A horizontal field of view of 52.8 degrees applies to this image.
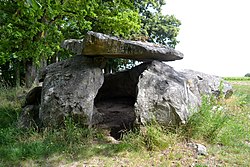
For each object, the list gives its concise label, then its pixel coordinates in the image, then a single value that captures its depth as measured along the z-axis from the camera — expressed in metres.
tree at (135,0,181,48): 16.69
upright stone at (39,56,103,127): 4.79
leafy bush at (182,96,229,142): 4.52
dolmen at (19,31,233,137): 4.63
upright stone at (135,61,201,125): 4.54
